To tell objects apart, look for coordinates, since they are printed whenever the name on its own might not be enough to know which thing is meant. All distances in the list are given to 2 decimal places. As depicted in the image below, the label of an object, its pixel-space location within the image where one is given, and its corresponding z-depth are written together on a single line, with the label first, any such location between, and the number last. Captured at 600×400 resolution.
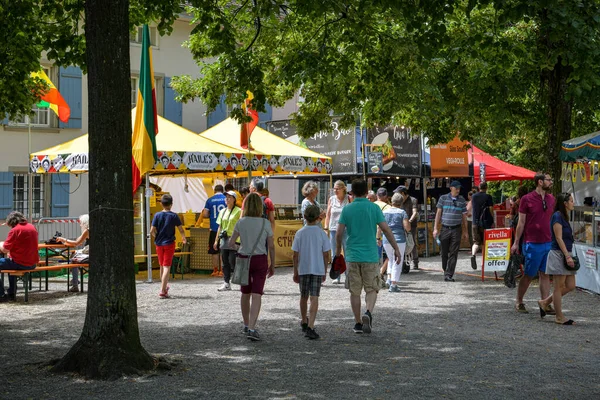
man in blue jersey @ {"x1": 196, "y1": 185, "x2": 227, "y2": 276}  17.94
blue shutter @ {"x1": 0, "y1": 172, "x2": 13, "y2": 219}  26.50
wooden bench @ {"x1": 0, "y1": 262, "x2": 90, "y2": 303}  14.39
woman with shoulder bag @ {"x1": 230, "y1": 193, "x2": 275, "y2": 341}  10.20
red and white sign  17.00
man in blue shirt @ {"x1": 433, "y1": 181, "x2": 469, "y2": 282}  17.03
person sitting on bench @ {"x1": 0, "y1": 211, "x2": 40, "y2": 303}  14.52
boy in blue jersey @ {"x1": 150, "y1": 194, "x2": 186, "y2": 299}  14.73
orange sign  25.42
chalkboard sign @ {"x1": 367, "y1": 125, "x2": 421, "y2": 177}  23.83
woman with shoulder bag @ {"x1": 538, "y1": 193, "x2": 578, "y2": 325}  11.30
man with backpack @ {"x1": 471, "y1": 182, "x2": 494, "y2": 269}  20.45
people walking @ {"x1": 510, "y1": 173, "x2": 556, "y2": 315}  11.86
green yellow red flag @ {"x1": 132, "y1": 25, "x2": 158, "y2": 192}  16.81
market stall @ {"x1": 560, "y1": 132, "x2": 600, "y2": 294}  15.23
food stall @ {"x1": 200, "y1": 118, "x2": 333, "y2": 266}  20.25
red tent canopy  31.81
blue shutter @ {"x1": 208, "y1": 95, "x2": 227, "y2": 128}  32.66
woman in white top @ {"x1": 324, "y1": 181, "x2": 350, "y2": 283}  16.40
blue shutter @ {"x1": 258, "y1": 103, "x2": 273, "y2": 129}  34.07
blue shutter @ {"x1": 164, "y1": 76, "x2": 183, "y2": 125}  31.20
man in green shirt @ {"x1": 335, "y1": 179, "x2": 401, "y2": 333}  10.64
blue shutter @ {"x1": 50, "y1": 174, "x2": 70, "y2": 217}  27.67
